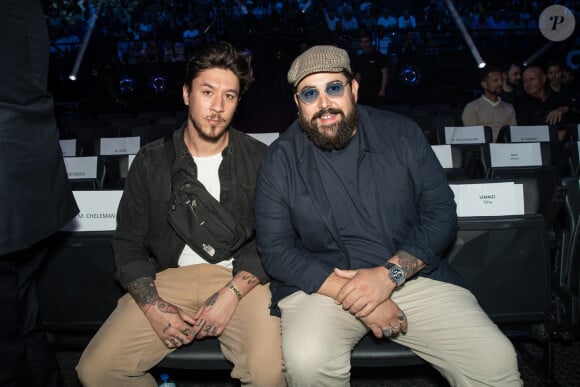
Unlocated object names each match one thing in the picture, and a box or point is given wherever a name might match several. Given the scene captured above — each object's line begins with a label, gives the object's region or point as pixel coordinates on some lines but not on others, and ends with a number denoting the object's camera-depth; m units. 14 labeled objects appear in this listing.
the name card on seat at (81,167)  3.51
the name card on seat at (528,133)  4.72
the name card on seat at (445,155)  3.40
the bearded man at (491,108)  6.02
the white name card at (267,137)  4.11
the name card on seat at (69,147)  5.09
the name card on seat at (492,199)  2.06
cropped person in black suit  1.37
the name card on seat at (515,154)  3.50
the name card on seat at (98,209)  2.14
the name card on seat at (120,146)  4.63
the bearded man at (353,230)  1.74
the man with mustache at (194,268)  1.76
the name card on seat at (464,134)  4.93
